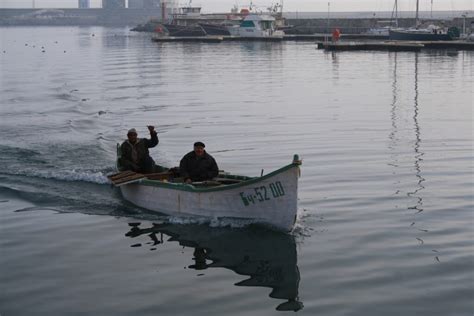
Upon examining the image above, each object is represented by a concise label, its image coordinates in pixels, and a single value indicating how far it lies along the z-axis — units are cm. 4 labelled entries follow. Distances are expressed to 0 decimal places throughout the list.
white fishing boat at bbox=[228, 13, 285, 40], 13038
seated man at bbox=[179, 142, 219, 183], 1995
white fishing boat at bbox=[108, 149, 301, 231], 1762
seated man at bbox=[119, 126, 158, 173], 2195
